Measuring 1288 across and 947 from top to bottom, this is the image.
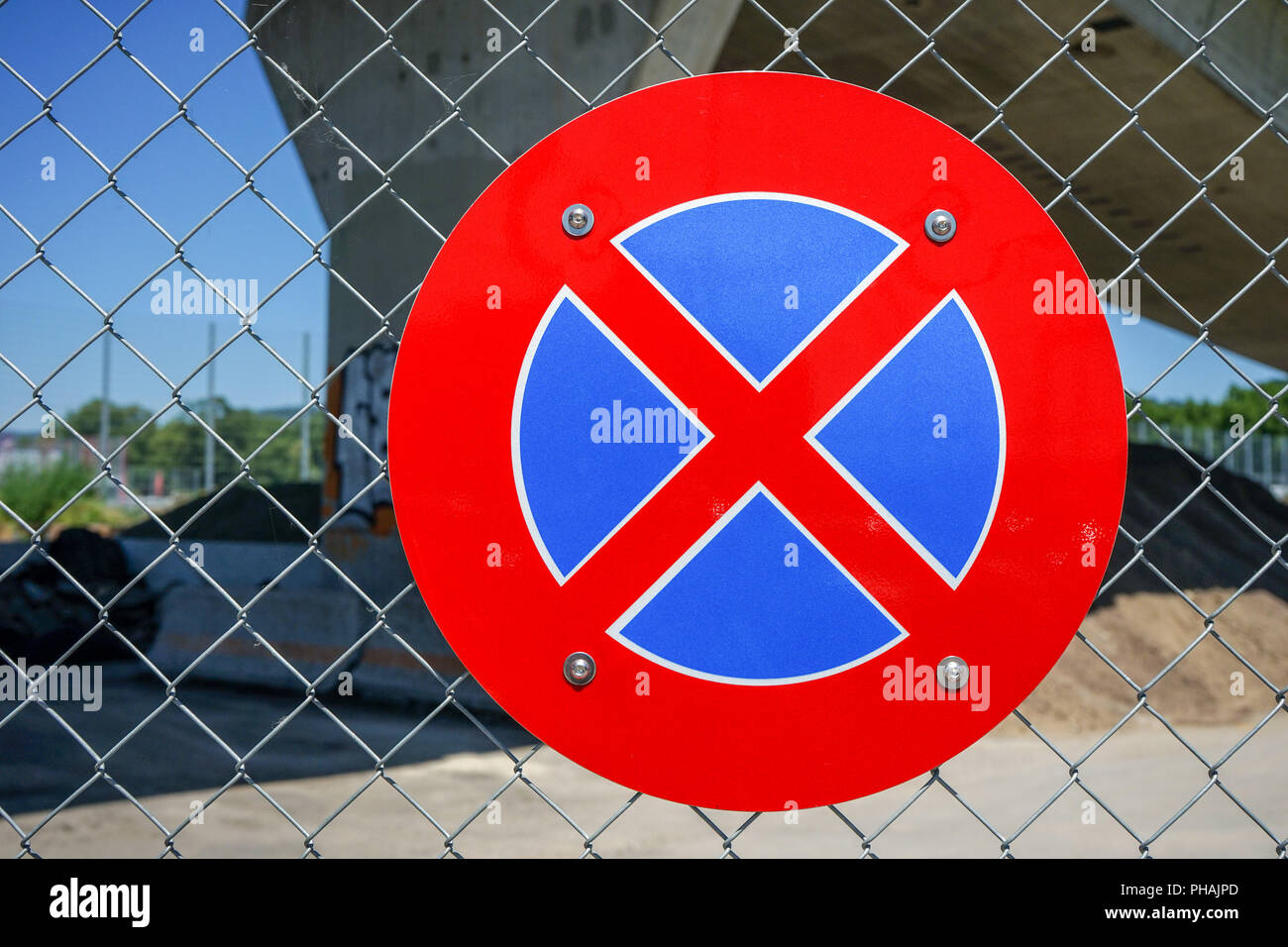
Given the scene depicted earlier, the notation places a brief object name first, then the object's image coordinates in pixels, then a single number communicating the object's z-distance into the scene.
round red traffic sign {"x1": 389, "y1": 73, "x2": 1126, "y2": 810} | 1.22
